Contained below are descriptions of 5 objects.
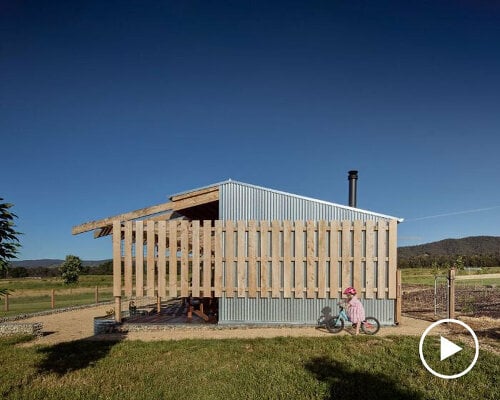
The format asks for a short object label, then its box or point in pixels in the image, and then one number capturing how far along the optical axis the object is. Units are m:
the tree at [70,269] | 44.62
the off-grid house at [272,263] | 10.84
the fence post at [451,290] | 10.89
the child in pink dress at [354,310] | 9.56
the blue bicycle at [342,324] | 9.77
